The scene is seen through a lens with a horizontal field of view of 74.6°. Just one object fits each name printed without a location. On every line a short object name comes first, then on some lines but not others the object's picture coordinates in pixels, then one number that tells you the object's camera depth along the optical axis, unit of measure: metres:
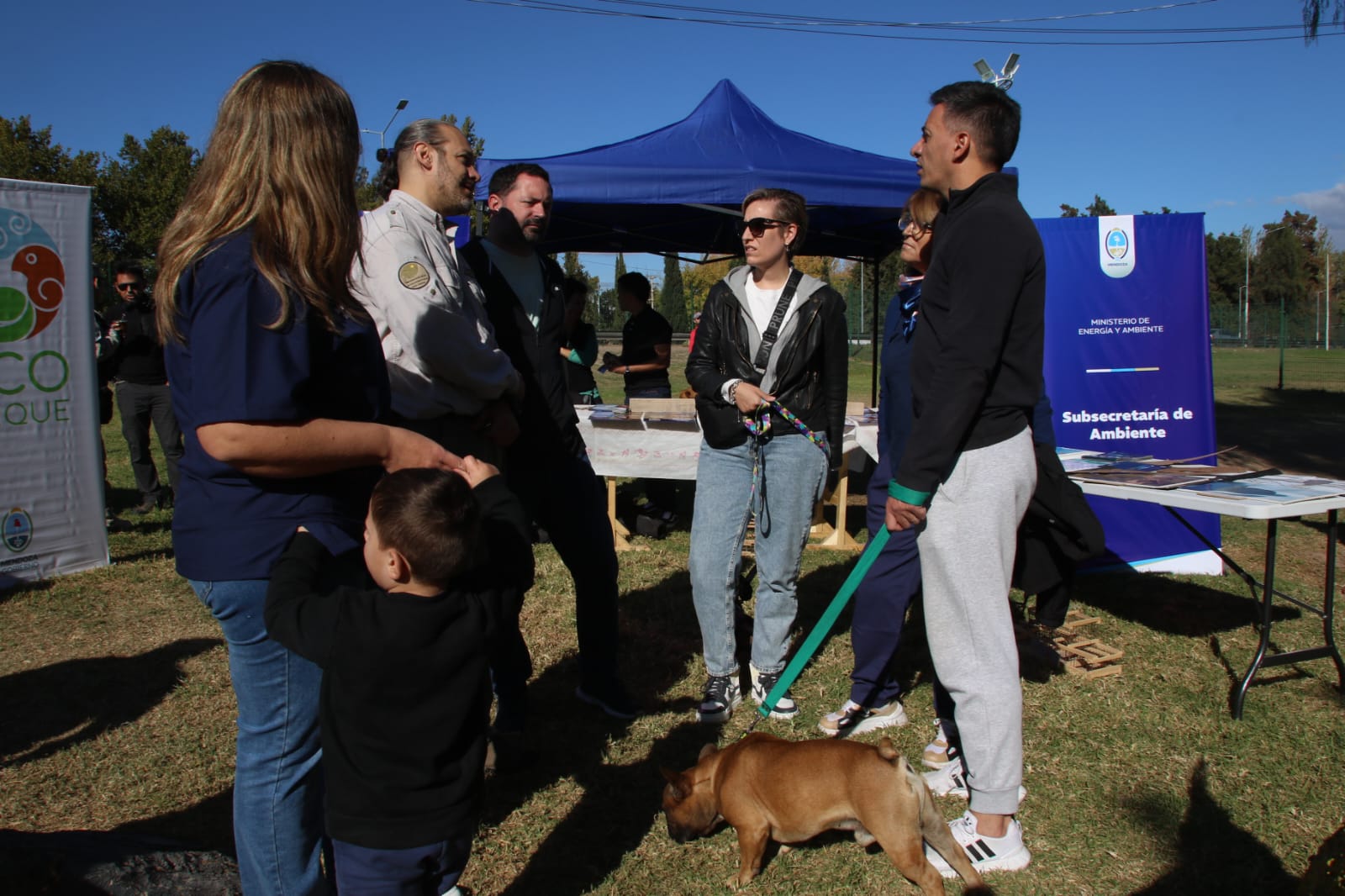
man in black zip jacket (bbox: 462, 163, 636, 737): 3.09
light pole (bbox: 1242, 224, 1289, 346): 38.66
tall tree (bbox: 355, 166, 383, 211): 28.19
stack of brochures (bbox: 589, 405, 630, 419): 6.45
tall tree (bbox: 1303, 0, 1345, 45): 9.99
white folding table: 3.20
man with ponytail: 2.30
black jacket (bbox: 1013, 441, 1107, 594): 2.67
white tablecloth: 6.36
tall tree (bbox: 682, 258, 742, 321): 40.61
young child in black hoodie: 1.67
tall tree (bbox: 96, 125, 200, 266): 30.39
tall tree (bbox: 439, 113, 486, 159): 28.92
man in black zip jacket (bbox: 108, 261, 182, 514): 7.01
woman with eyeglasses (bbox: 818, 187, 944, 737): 3.40
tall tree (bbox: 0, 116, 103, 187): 27.27
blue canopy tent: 6.61
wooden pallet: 4.14
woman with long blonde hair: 1.54
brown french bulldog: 2.33
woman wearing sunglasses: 3.42
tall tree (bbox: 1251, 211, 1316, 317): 51.50
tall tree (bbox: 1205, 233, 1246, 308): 50.66
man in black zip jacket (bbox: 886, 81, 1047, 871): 2.25
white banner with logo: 5.28
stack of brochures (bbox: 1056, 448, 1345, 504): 3.37
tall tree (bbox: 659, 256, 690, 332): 43.44
